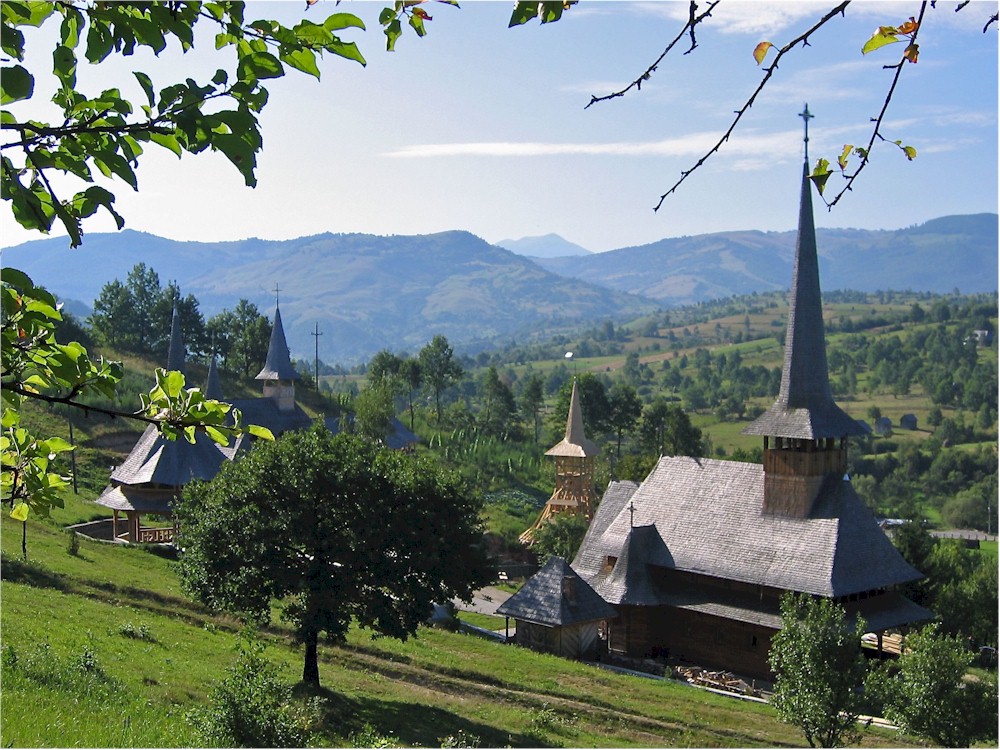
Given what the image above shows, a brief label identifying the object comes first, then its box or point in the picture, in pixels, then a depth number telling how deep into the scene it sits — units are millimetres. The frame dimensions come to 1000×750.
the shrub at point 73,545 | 32969
